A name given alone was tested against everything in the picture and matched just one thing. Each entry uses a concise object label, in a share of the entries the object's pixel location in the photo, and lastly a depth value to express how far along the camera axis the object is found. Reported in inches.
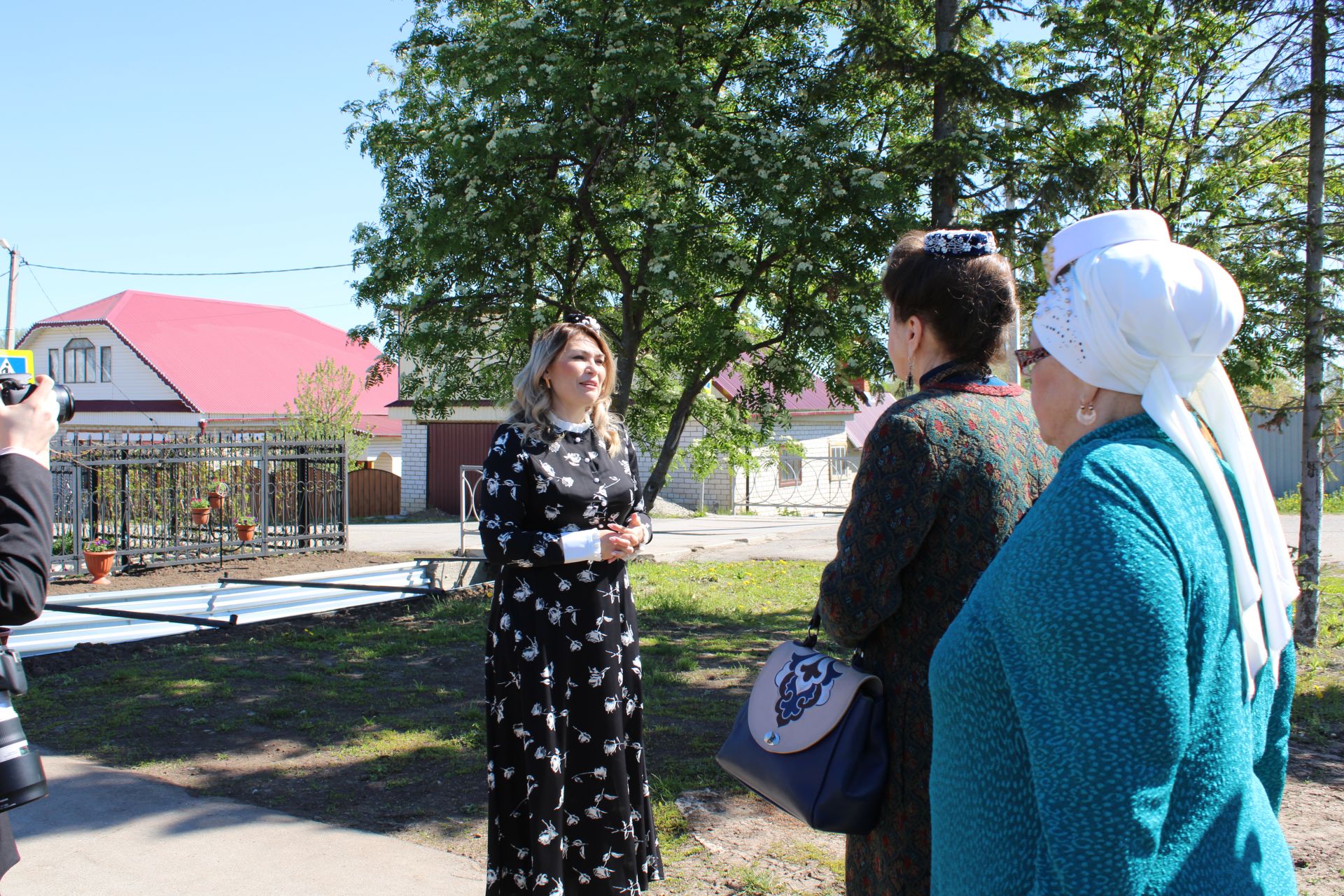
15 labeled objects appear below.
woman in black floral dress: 122.0
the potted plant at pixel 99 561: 458.0
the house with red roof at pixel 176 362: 1135.6
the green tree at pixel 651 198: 330.3
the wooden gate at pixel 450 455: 1023.6
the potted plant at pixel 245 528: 558.9
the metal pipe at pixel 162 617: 318.0
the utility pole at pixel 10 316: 1013.3
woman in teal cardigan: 42.3
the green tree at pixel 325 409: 700.0
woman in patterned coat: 72.7
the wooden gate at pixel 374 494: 1037.8
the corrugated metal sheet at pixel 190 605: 311.9
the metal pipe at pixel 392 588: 380.6
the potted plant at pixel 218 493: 554.6
